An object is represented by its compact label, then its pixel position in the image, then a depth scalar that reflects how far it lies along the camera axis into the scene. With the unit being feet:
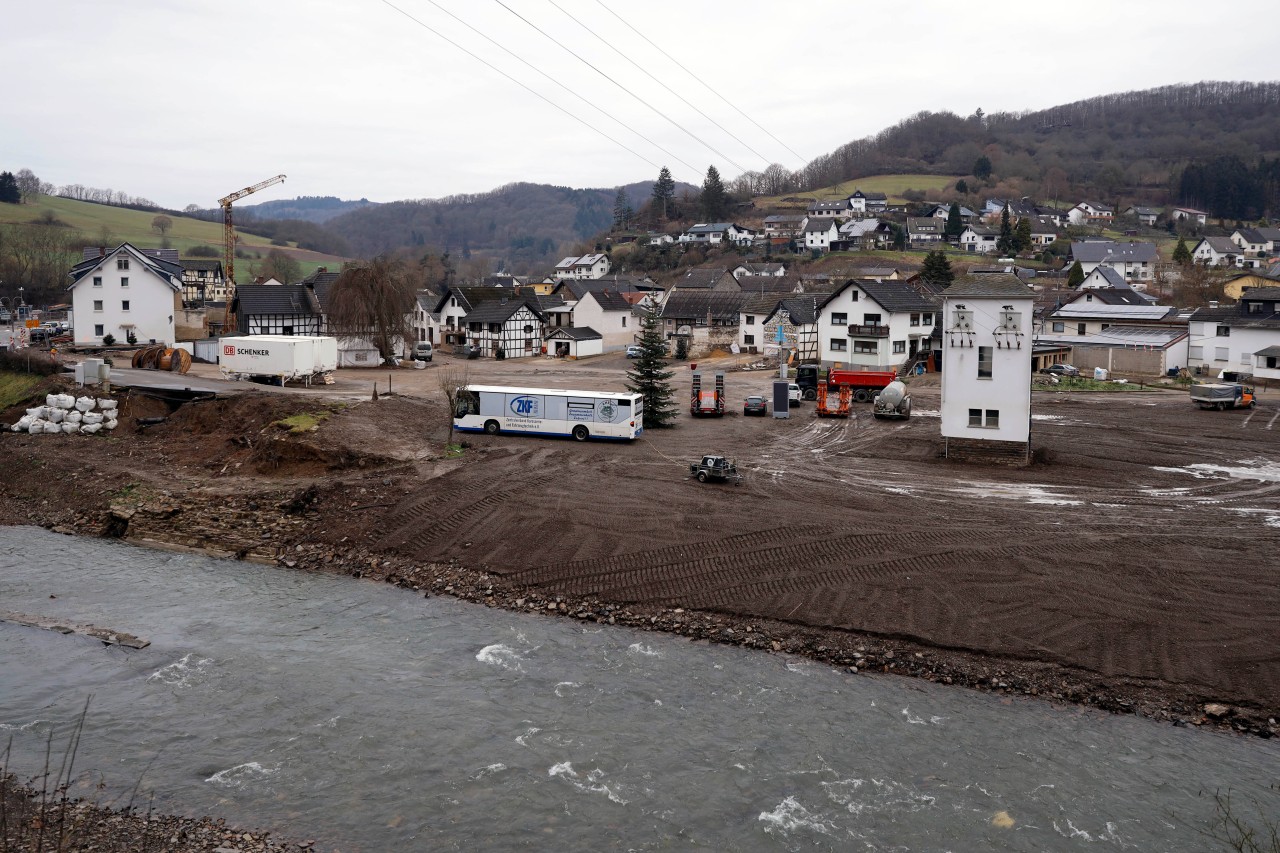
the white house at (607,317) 244.63
